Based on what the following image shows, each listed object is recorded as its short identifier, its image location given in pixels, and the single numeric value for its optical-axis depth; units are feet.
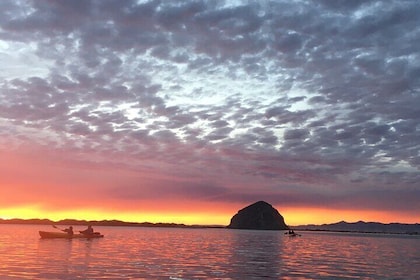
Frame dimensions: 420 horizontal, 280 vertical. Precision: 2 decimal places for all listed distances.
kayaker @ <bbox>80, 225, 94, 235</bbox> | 372.54
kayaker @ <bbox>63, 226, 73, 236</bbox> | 354.39
